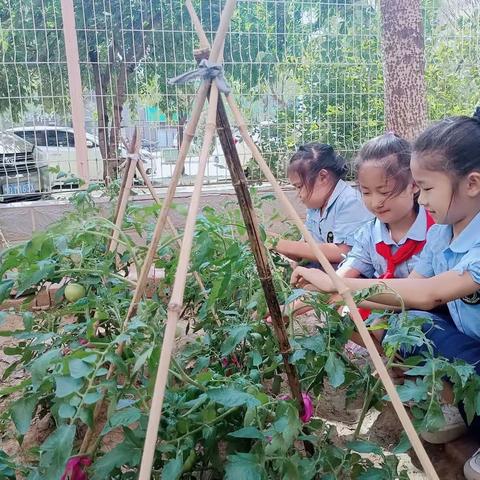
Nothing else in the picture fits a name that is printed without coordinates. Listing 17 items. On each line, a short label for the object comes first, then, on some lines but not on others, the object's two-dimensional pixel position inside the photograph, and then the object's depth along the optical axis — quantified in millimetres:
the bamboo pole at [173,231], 1602
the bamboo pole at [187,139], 1099
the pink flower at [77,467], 1138
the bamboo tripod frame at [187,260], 897
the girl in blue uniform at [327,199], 2441
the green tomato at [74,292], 1479
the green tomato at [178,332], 1498
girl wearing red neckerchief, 1927
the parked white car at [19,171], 4047
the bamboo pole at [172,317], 877
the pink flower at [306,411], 1287
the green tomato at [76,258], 1365
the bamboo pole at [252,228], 1170
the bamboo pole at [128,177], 1779
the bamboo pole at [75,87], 4027
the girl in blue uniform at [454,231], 1468
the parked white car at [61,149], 4039
